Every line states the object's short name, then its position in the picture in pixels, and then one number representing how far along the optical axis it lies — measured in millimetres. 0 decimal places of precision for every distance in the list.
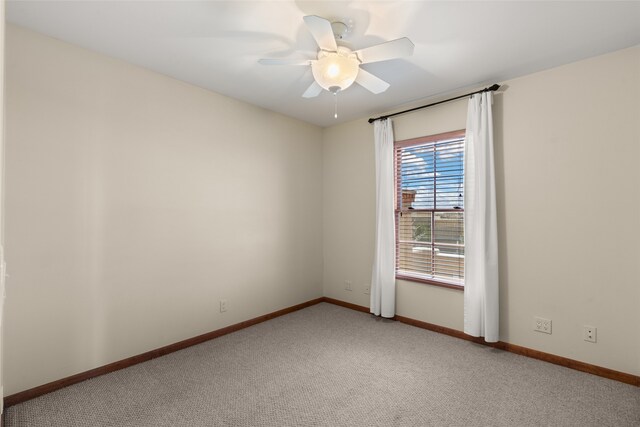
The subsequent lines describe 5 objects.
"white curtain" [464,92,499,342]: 2926
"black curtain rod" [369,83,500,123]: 2918
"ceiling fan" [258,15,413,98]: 1939
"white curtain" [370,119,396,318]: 3670
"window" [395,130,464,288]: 3314
